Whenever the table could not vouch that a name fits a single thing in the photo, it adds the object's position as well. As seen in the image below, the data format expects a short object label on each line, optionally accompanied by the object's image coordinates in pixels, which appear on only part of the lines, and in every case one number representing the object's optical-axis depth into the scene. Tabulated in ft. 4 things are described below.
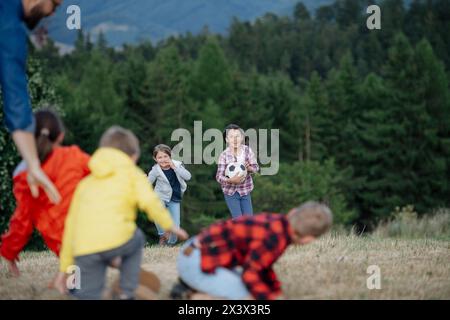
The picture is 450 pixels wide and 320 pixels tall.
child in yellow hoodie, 31.78
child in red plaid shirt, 31.66
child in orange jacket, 36.49
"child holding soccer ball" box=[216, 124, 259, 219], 60.95
